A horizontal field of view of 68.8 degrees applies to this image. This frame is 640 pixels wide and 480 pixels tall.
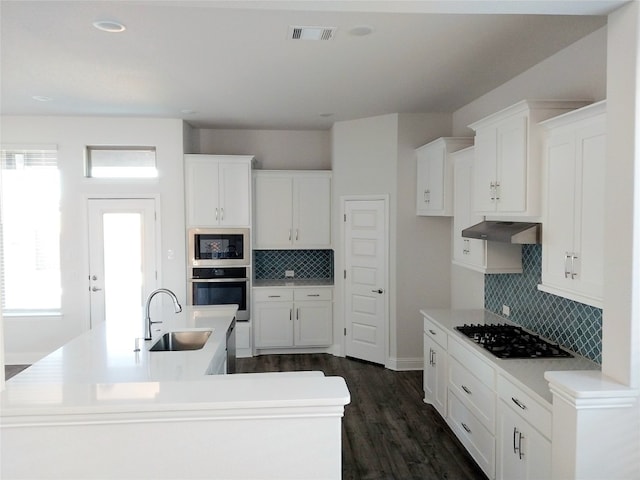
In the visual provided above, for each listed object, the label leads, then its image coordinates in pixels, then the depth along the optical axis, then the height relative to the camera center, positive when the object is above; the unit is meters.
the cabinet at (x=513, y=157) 2.95 +0.46
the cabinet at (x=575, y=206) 2.39 +0.11
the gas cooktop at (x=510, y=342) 3.05 -0.83
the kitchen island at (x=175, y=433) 1.71 -0.77
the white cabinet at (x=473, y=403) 3.05 -1.28
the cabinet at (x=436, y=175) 4.52 +0.52
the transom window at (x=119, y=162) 5.74 +0.80
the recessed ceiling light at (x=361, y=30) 2.93 +1.25
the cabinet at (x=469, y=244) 3.73 -0.16
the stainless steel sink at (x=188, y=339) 3.53 -0.85
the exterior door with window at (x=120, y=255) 5.67 -0.34
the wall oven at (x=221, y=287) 5.80 -0.76
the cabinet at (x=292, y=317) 6.02 -1.17
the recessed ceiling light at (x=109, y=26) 2.83 +1.24
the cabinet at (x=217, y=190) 5.83 +0.46
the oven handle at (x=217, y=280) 5.80 -0.67
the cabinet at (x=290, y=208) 6.18 +0.24
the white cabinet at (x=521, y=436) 2.42 -1.18
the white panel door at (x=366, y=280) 5.53 -0.66
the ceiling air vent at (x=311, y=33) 2.95 +1.25
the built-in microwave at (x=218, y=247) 5.83 -0.26
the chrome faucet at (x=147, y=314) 3.20 -0.61
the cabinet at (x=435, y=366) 3.96 -1.26
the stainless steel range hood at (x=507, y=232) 2.99 -0.04
